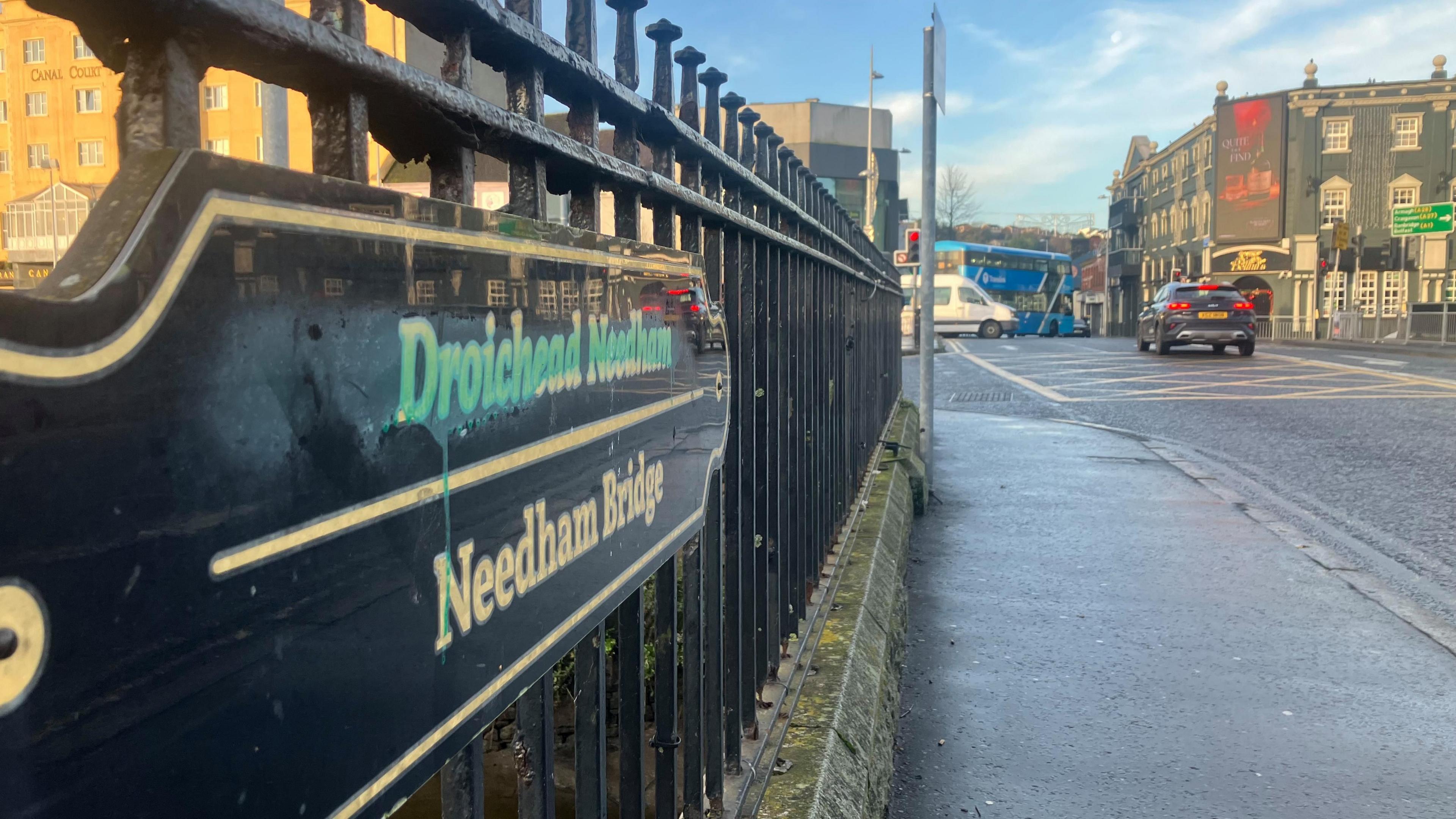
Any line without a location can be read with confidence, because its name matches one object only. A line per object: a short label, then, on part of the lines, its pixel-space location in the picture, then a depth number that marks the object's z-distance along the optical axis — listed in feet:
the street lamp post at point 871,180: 109.91
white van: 138.21
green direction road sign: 112.78
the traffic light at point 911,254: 68.08
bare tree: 239.71
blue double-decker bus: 148.46
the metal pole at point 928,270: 22.71
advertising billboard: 151.23
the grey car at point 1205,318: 71.46
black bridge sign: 1.86
